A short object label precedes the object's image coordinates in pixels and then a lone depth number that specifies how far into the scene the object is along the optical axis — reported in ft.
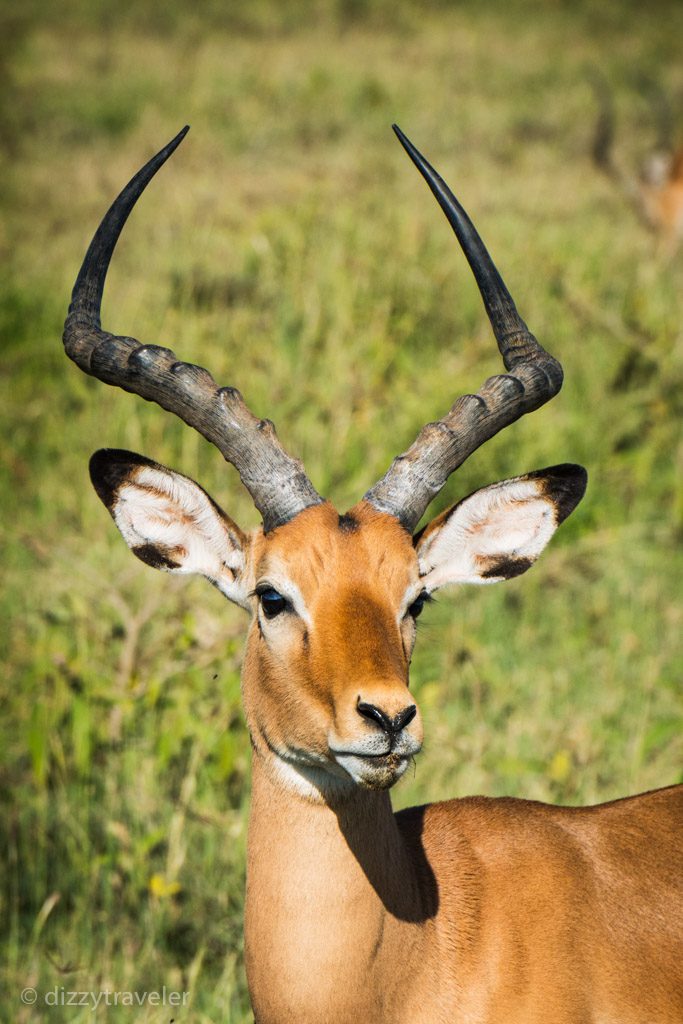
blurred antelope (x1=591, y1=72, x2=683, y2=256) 69.05
